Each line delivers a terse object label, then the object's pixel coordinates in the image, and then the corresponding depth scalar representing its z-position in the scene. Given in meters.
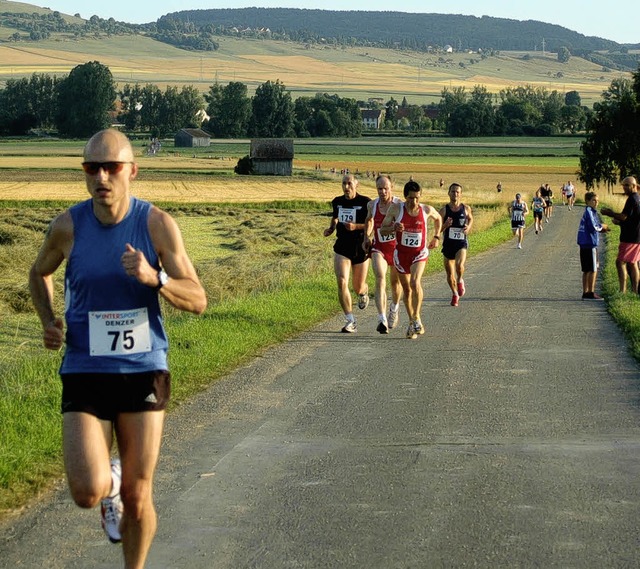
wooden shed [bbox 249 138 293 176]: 101.38
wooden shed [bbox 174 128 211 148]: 160.12
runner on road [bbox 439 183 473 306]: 18.92
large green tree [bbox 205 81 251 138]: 177.12
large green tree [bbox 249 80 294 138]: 170.88
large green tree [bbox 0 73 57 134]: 160.62
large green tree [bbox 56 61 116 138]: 160.62
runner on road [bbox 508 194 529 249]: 36.06
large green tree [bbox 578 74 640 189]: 84.81
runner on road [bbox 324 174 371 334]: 15.30
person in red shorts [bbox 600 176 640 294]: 19.61
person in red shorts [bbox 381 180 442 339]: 15.09
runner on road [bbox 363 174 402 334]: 15.15
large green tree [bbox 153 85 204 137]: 187.38
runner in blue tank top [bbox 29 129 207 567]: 5.34
